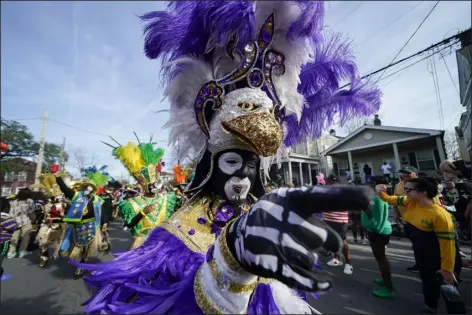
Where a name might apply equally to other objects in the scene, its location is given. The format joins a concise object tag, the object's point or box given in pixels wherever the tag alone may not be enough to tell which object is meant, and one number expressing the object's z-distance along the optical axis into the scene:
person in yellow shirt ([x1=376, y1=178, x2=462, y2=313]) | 2.56
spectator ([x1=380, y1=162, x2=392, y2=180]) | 11.43
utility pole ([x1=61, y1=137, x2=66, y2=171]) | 21.02
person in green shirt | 3.60
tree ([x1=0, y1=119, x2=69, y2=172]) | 15.02
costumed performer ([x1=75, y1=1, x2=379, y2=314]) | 0.71
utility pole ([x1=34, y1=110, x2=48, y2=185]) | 14.62
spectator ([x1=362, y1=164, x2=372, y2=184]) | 14.38
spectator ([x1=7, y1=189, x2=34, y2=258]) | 6.83
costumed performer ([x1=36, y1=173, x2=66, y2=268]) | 5.90
